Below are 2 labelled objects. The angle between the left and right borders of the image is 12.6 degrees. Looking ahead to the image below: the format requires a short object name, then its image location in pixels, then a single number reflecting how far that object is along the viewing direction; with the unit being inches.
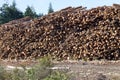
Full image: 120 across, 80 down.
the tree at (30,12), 1856.5
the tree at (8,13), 1752.5
